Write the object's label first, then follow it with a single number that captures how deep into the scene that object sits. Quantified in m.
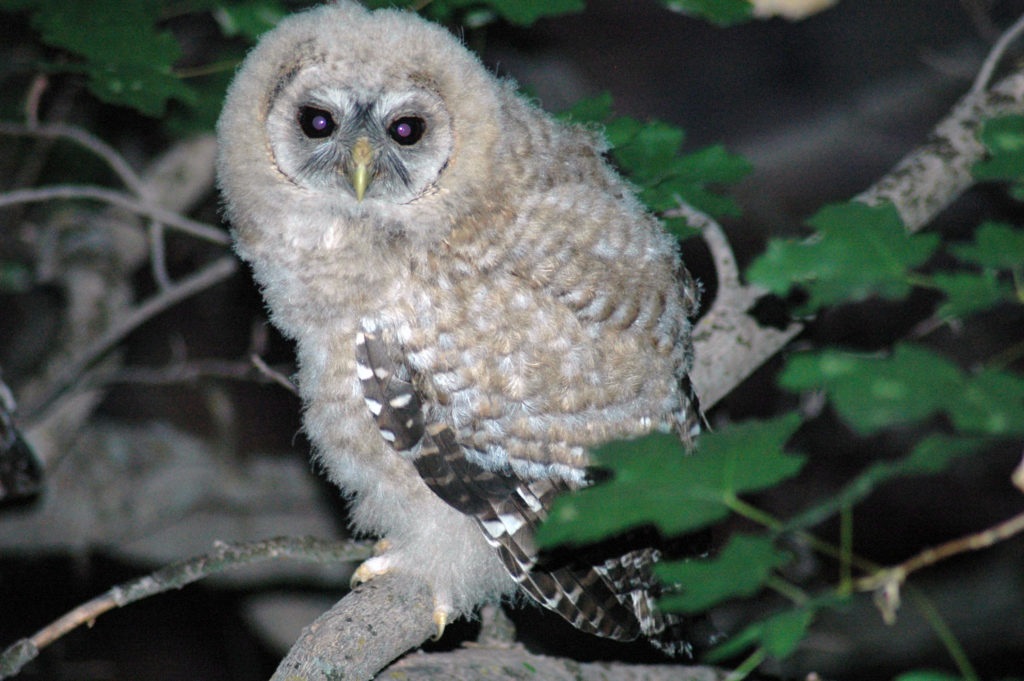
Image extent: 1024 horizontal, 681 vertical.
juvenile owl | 6.23
